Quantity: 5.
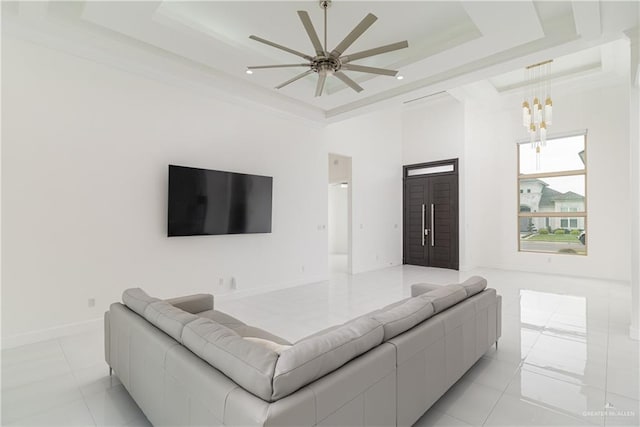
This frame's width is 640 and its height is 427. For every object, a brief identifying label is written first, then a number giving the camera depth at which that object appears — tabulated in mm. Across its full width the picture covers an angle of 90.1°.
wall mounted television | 4227
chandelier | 5598
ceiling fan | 2517
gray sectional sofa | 1224
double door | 7734
